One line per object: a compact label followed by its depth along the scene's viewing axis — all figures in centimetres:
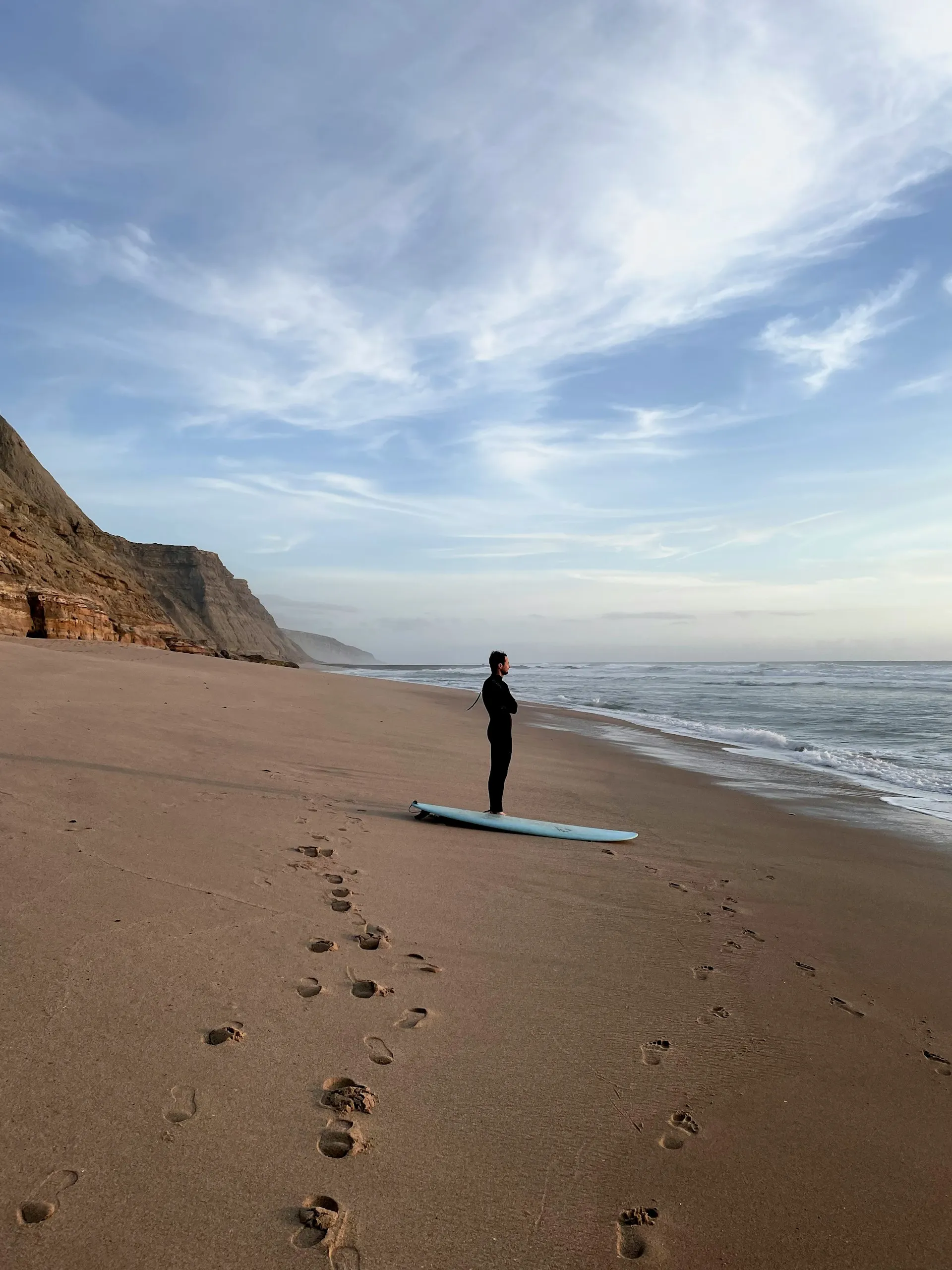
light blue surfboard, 627
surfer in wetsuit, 689
